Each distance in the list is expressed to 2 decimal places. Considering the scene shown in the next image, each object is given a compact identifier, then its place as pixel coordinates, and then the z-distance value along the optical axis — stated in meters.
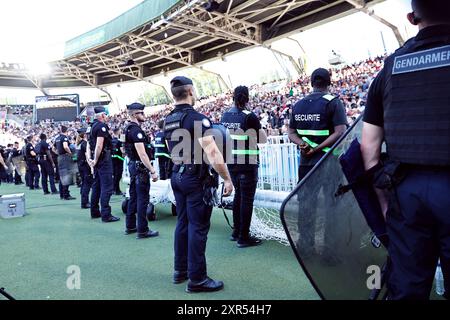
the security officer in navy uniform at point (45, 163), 10.59
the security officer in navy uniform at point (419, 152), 1.42
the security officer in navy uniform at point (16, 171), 14.49
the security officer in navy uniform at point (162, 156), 7.10
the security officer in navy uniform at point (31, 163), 11.34
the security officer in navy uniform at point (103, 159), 6.01
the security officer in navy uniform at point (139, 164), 4.86
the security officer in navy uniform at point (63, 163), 9.24
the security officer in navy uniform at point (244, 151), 4.18
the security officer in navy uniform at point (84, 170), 7.63
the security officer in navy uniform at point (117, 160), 9.39
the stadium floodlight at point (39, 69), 33.84
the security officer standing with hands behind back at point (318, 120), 3.30
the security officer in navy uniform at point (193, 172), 3.08
